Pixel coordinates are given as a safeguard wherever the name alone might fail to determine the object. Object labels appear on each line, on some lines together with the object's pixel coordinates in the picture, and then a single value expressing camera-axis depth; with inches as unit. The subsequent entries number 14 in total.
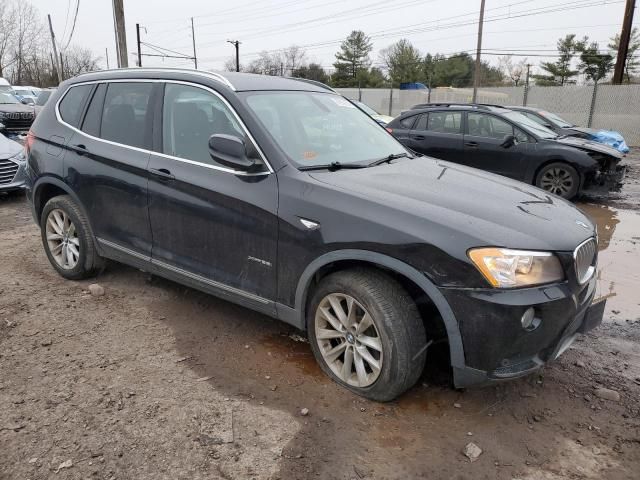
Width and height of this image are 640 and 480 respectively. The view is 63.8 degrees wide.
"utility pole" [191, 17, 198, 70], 1967.8
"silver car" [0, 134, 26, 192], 319.9
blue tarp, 500.7
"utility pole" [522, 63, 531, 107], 841.5
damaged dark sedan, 334.6
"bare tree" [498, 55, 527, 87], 2095.5
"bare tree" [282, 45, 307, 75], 3199.3
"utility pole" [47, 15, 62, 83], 1571.9
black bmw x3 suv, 101.3
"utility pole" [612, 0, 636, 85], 821.2
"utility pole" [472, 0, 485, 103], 996.6
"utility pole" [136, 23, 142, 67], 1813.5
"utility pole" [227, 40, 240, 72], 2162.6
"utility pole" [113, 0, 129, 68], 714.8
